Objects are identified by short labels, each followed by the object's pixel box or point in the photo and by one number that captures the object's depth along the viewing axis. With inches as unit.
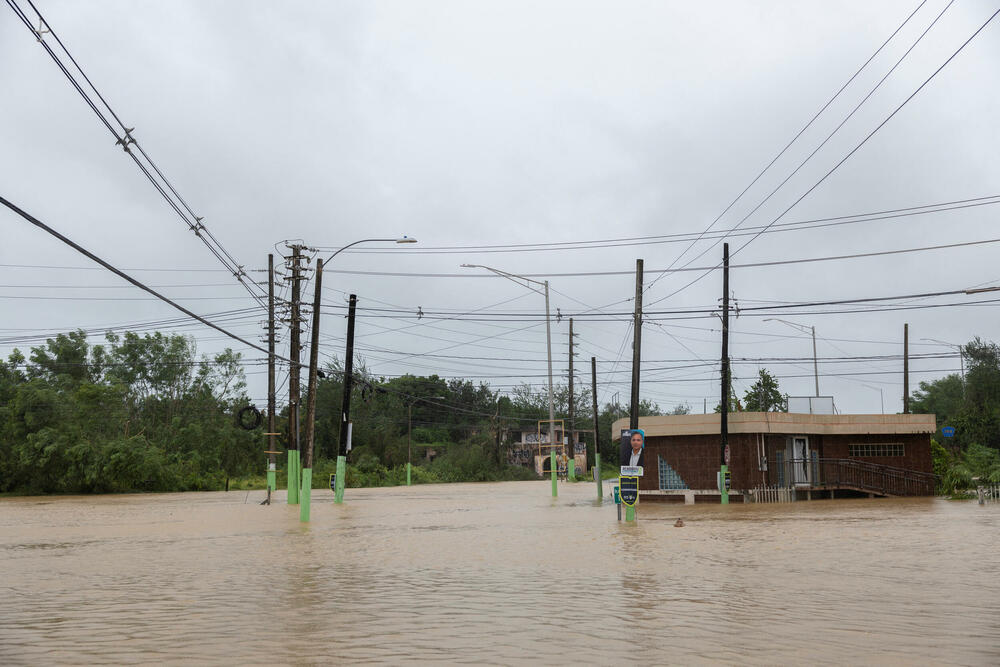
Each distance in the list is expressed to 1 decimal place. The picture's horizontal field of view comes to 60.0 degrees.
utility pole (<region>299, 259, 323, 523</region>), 1229.1
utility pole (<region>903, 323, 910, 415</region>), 2159.4
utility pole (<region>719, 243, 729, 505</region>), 1353.3
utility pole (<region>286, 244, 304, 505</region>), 1302.5
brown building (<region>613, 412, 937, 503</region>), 1449.3
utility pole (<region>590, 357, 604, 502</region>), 1547.7
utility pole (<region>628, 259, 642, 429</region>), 1201.6
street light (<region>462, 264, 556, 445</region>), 1482.5
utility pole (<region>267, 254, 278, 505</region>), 1577.3
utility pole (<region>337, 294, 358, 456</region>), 1460.4
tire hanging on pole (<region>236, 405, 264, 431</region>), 1528.1
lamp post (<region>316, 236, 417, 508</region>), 1460.4
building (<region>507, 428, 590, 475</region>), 3709.2
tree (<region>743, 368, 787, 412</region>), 2802.7
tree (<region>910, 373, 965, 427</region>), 3929.6
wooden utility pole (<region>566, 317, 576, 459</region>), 2893.0
